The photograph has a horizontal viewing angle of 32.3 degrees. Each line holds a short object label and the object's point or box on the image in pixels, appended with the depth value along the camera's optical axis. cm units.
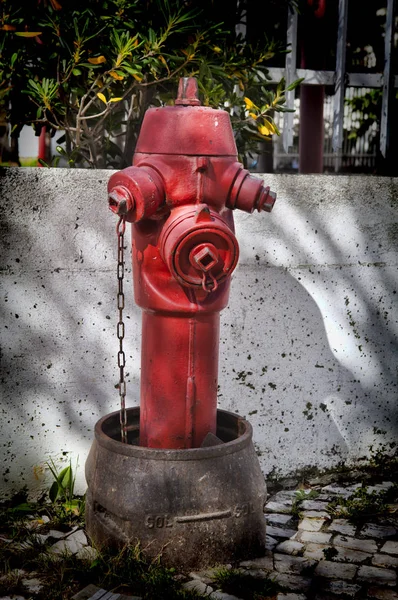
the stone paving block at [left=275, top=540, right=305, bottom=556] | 308
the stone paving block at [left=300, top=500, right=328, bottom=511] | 355
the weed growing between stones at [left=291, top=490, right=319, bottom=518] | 353
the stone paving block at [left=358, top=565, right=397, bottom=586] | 284
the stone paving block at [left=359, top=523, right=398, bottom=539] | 324
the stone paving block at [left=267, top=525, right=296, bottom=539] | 326
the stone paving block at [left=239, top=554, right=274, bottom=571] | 291
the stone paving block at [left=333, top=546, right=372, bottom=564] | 302
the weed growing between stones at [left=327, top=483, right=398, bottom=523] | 345
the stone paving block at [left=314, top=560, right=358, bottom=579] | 289
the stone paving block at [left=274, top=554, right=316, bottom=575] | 292
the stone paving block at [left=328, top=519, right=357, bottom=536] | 329
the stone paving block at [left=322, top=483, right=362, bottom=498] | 372
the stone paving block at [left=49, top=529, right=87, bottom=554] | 300
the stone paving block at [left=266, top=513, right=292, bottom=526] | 340
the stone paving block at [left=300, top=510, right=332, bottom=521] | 345
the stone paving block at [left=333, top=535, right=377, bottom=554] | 312
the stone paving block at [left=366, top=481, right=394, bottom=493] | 376
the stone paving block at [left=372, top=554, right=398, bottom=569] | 297
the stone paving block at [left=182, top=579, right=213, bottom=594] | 269
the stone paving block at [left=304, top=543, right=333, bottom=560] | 305
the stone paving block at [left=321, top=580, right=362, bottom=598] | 273
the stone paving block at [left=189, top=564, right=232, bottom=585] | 279
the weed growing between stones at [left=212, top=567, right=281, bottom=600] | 269
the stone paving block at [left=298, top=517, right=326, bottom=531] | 333
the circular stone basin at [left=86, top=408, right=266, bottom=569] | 272
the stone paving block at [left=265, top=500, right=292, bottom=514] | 353
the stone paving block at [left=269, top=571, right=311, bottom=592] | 277
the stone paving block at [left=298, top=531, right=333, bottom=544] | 320
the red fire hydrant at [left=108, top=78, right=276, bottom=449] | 262
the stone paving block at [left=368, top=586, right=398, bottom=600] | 270
